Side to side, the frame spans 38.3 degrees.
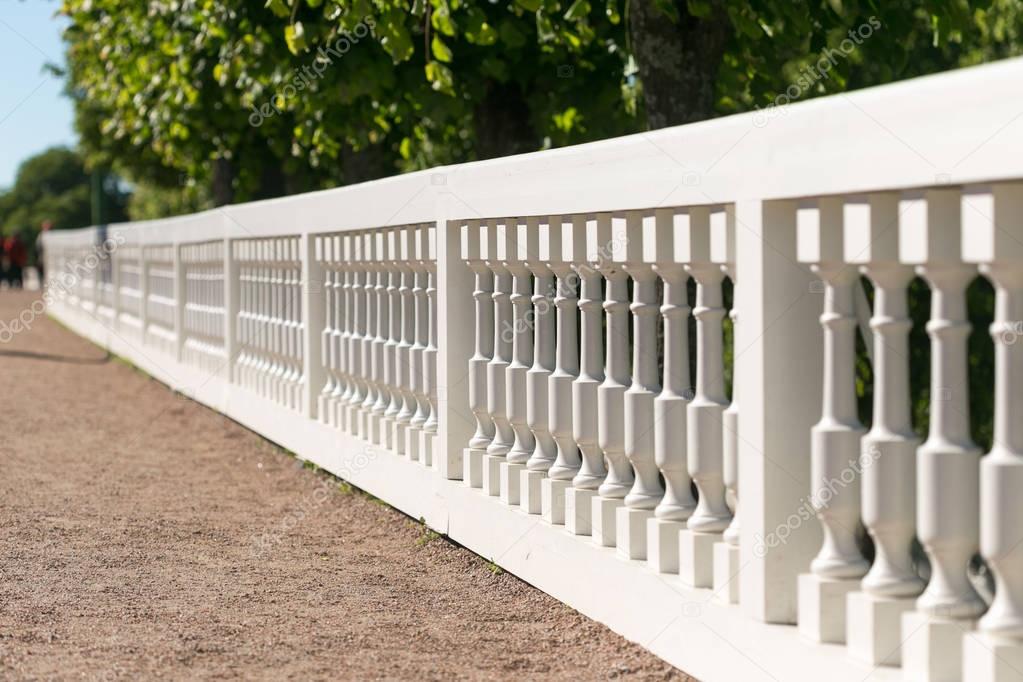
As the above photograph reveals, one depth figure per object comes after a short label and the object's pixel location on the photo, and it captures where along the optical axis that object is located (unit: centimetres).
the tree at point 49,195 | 10250
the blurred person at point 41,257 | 4152
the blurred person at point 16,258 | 4553
